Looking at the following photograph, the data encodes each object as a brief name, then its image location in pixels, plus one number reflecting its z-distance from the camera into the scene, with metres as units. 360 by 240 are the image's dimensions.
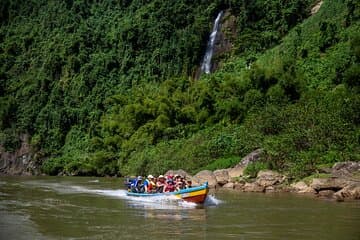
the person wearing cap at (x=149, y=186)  27.47
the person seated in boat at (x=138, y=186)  28.05
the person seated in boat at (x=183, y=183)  25.97
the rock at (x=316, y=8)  58.47
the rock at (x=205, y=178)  33.94
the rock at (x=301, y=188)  28.43
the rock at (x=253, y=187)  30.73
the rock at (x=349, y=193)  25.64
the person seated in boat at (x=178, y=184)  25.73
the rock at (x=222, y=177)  33.88
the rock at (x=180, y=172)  37.10
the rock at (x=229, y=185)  32.89
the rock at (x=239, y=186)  32.00
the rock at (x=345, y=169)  28.00
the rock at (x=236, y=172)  33.88
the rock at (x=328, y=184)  26.86
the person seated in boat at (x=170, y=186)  25.78
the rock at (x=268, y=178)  30.81
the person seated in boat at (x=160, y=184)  26.68
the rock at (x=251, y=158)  34.06
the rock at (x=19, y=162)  70.00
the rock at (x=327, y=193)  26.86
